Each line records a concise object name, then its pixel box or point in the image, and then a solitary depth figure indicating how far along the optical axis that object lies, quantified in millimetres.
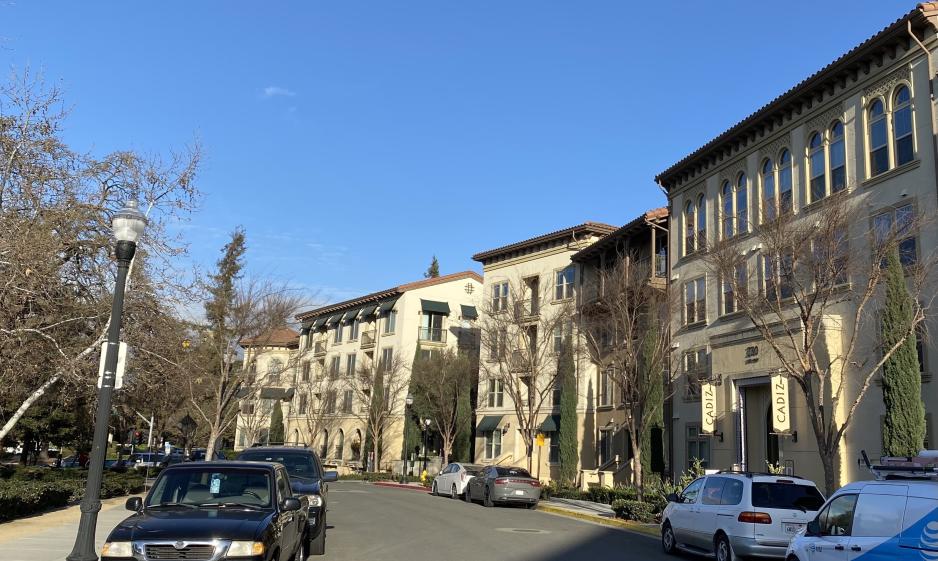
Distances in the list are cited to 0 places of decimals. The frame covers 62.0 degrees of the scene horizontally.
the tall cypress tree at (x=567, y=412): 38844
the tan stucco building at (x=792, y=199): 21328
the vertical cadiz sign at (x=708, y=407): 27219
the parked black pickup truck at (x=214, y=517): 7715
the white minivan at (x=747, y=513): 12469
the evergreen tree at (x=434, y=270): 99125
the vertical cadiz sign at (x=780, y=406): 23188
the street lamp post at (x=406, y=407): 47062
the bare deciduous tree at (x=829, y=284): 17734
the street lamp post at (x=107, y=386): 9156
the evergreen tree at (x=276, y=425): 66375
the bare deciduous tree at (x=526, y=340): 36844
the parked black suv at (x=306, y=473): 12633
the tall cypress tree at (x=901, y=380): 18953
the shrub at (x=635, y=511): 20953
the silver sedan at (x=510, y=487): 26078
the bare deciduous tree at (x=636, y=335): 27219
